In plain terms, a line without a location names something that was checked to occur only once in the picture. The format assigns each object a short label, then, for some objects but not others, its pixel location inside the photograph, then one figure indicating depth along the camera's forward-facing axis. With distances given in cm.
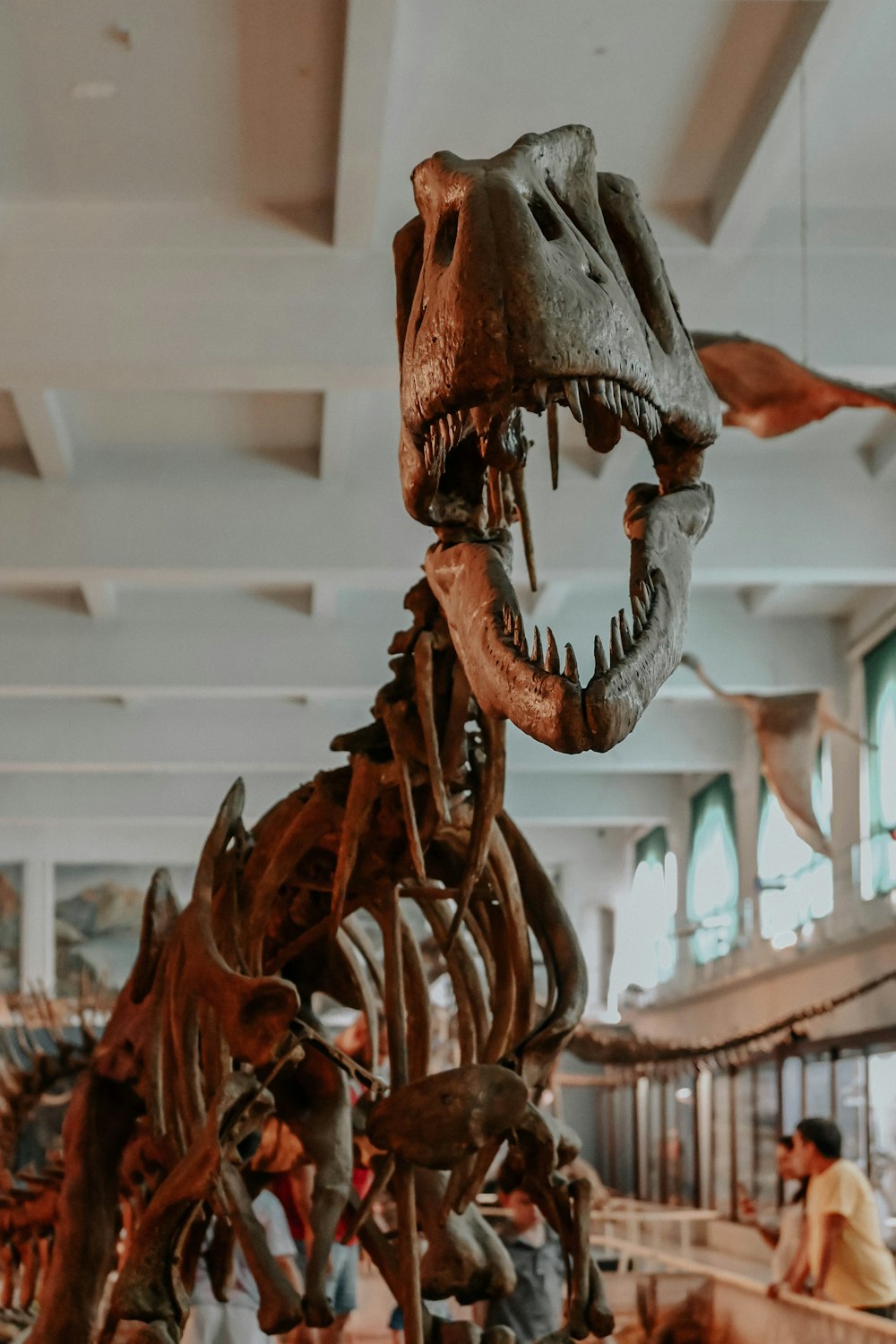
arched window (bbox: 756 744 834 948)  1753
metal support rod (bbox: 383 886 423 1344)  317
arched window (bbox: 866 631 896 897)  1546
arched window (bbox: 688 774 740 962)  2214
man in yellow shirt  779
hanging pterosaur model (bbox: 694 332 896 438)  549
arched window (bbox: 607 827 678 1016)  2612
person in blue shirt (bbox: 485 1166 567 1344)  653
